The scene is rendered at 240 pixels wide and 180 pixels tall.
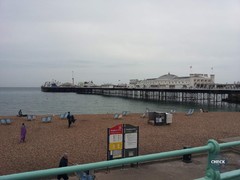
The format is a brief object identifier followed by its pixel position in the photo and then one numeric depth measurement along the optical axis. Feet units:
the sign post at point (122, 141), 21.72
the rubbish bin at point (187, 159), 22.14
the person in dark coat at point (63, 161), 18.96
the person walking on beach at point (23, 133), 34.48
